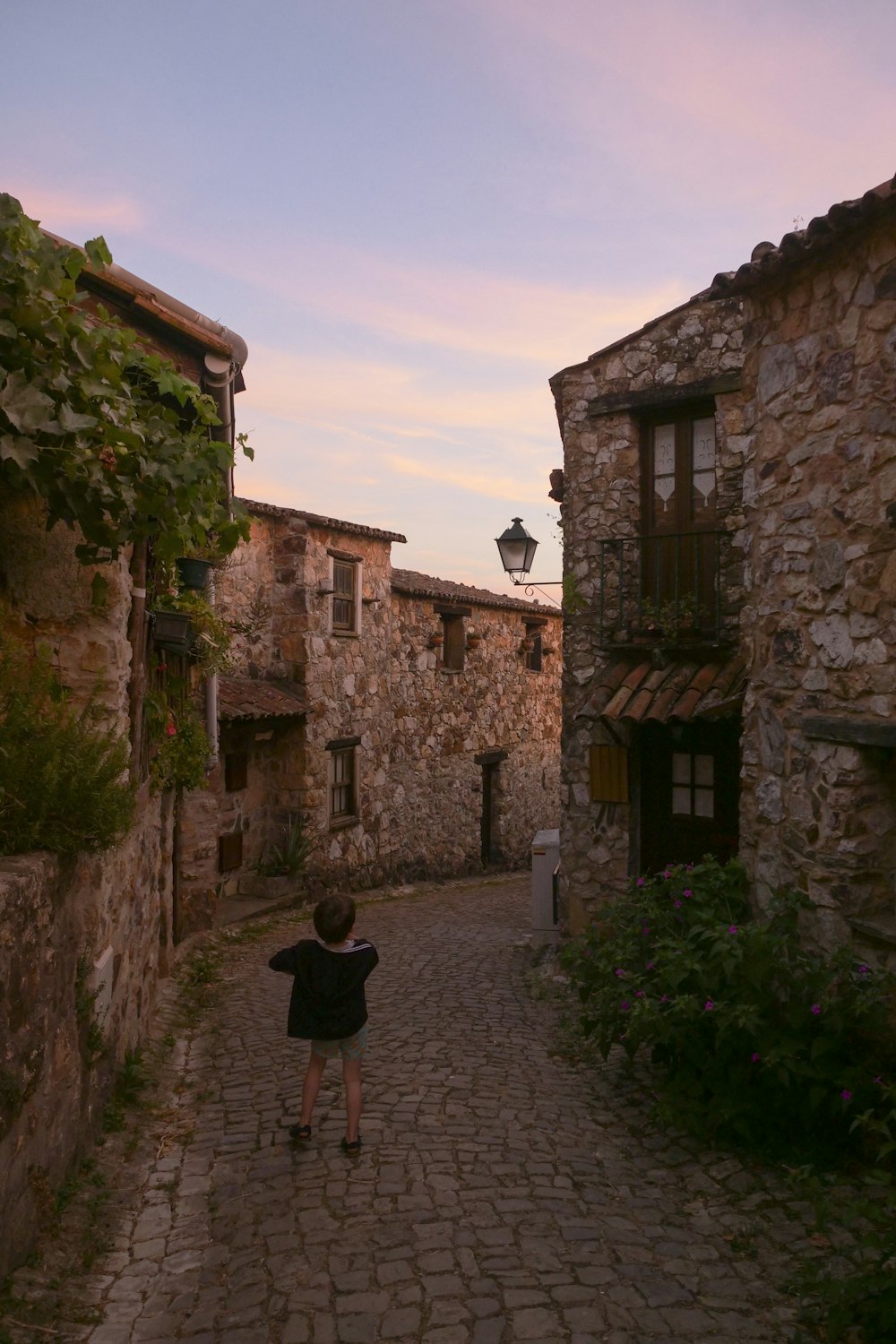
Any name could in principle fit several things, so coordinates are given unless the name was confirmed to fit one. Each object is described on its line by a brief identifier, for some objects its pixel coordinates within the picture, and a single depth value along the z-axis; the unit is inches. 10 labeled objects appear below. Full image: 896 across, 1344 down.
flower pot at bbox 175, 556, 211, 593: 277.0
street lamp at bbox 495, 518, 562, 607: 420.5
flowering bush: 177.5
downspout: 271.7
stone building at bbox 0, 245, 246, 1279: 130.6
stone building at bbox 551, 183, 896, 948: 193.3
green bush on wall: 142.5
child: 187.0
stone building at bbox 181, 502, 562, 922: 497.0
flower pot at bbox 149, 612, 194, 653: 261.3
